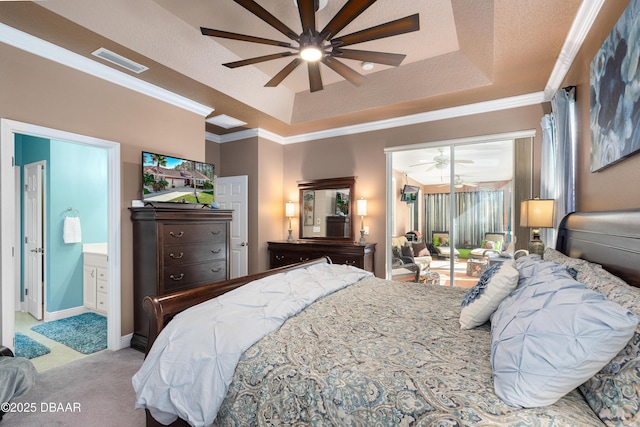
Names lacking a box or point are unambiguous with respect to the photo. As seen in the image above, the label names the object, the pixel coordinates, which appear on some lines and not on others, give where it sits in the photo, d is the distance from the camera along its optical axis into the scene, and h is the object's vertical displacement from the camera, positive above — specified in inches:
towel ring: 159.6 +0.9
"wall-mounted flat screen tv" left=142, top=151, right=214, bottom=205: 126.9 +15.8
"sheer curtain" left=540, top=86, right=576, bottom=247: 98.4 +21.5
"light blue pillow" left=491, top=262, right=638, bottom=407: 33.9 -16.3
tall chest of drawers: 117.7 -15.8
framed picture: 56.0 +25.4
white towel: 157.2 -8.2
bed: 35.2 -23.4
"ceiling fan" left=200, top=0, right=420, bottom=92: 77.6 +51.3
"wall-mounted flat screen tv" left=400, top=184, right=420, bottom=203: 176.2 +11.6
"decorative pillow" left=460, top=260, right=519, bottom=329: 61.8 -17.9
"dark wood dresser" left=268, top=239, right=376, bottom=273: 172.2 -23.5
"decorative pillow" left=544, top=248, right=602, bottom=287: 56.6 -11.7
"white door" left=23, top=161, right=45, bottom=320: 154.9 -12.6
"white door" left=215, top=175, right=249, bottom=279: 199.0 -6.0
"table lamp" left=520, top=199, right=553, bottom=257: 113.2 -0.9
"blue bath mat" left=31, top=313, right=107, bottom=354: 122.6 -53.3
